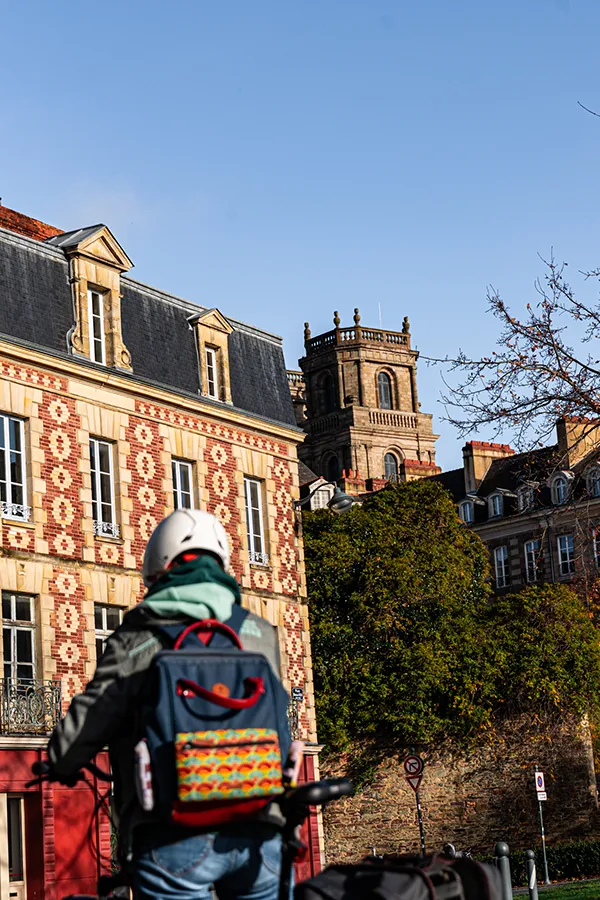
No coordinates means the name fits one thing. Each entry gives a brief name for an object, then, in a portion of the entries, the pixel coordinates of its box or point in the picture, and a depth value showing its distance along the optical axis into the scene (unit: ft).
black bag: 14.99
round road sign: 101.76
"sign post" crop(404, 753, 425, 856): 99.60
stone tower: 303.27
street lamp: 150.71
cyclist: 14.90
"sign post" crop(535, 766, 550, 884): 104.19
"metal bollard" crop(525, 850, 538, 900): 54.74
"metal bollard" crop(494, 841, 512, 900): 44.15
